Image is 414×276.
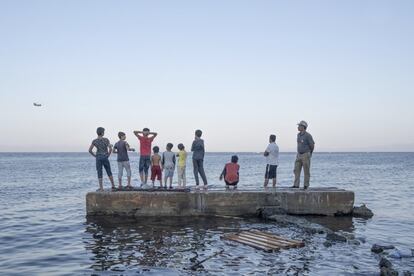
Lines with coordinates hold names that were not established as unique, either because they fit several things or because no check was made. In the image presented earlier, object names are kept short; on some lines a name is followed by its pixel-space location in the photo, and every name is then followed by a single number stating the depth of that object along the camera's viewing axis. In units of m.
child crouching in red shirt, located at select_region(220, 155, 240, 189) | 16.50
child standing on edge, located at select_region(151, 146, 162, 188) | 16.16
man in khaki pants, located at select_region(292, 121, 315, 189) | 15.60
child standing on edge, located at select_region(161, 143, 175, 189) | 15.93
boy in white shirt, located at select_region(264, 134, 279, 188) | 16.09
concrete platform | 15.20
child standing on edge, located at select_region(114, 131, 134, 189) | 15.32
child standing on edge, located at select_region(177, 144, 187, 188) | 16.36
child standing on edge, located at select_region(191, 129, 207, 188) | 16.02
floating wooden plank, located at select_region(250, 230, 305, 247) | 11.62
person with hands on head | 15.41
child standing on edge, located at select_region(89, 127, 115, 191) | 15.03
